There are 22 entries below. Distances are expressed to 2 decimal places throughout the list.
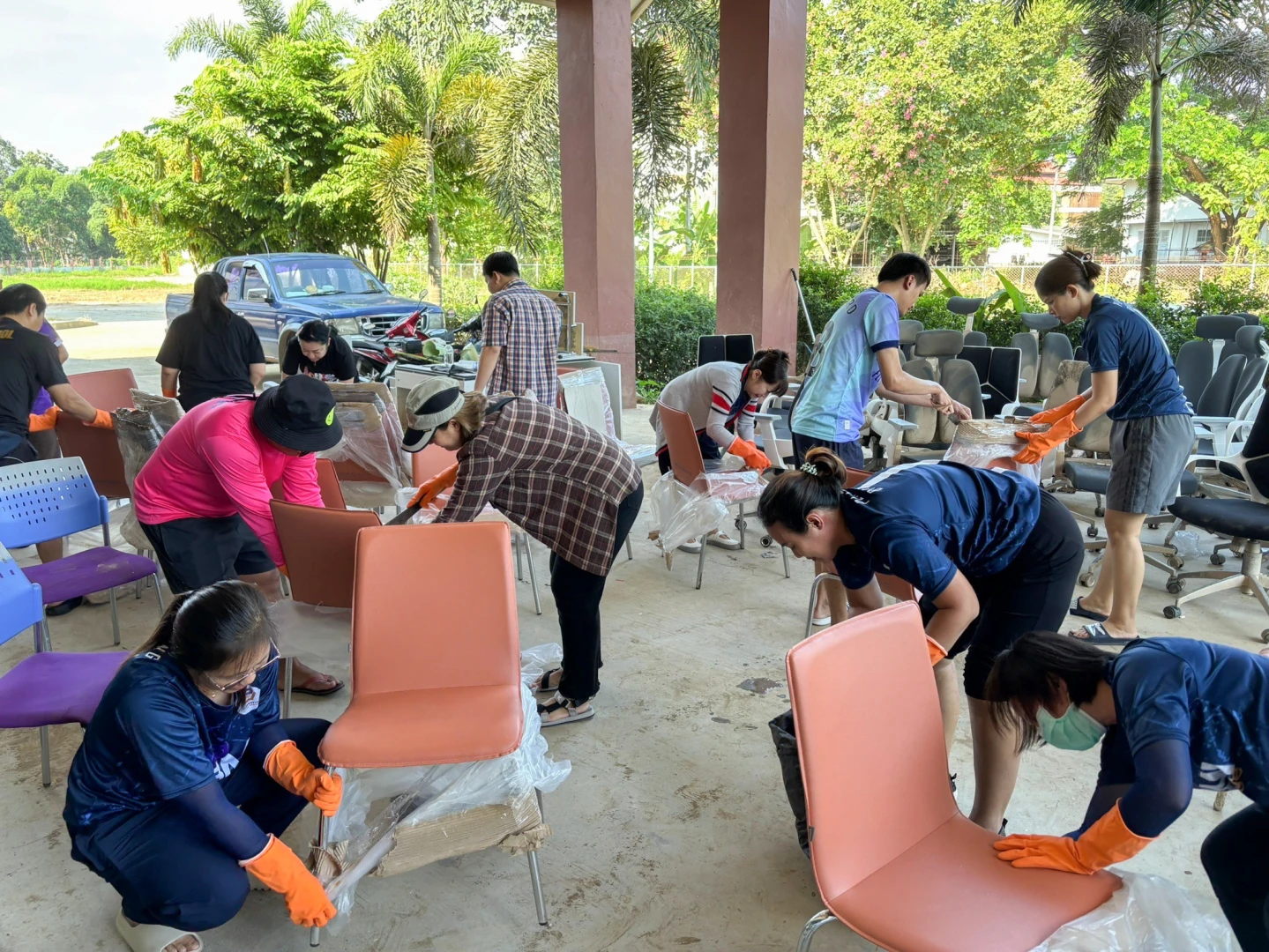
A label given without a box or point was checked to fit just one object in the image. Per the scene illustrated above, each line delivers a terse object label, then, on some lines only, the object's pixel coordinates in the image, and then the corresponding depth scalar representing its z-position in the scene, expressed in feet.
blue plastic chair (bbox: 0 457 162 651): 10.66
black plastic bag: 6.93
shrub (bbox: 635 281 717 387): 34.32
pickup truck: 29.04
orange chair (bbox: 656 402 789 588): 13.44
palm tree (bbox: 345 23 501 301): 46.29
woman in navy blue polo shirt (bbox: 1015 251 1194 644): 10.34
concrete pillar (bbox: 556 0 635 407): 25.75
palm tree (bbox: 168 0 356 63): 55.72
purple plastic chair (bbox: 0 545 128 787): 7.37
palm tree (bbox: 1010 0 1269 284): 32.04
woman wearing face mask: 4.51
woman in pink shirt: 8.62
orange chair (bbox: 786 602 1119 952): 4.97
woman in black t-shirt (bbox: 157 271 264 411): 14.24
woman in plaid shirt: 8.06
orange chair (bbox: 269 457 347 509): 11.62
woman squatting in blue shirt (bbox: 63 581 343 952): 5.59
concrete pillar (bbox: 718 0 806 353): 24.52
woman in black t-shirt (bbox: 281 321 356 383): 14.99
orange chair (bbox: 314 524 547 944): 7.63
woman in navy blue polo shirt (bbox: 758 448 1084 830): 6.01
